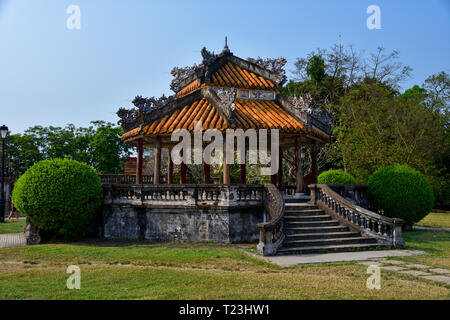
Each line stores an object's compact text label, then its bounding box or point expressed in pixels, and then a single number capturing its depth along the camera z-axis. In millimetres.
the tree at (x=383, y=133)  30375
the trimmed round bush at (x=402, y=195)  19078
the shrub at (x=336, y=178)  22031
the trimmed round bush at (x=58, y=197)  15273
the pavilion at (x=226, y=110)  17016
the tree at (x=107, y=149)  52656
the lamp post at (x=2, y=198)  26812
